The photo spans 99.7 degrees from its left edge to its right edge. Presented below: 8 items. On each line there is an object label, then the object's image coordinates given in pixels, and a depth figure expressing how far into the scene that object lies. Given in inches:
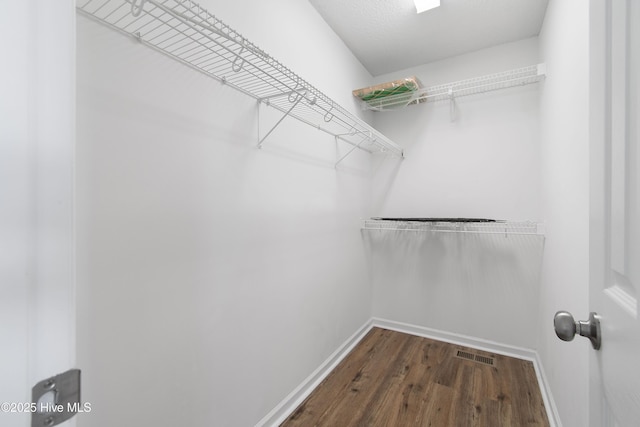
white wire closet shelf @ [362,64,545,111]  81.8
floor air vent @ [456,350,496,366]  82.5
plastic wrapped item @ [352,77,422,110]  87.9
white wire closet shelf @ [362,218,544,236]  81.2
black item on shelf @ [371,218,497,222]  80.2
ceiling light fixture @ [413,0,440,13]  68.7
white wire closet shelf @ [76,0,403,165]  32.4
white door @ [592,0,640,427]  17.0
